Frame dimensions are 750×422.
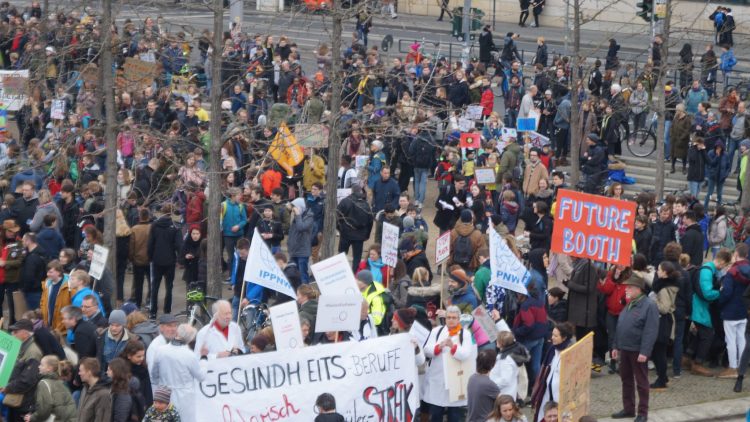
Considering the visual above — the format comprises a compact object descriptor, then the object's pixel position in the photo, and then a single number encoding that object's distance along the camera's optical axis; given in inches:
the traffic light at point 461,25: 1500.6
